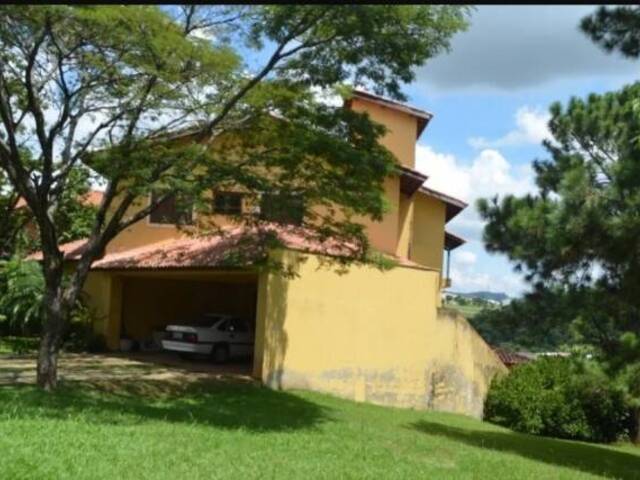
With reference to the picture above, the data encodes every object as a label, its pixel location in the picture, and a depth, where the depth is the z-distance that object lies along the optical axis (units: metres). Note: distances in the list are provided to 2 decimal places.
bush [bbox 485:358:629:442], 21.72
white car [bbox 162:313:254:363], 21.05
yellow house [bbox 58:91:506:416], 17.69
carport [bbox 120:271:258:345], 24.45
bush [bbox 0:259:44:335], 23.70
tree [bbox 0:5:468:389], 12.59
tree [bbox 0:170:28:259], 24.93
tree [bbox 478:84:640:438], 12.46
